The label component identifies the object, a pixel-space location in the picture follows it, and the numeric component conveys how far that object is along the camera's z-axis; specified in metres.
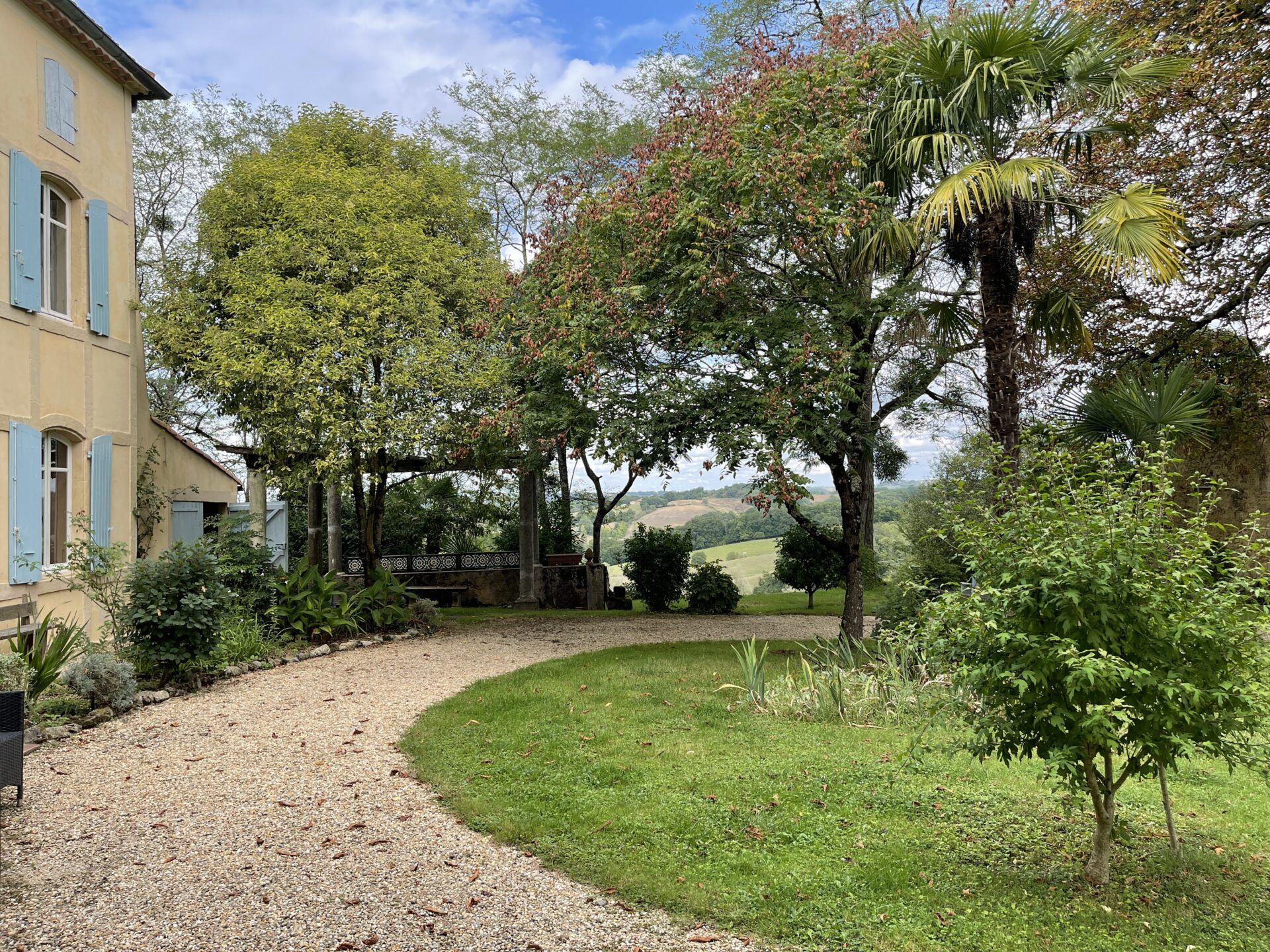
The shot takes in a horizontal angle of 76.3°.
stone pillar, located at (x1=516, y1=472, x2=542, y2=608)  16.86
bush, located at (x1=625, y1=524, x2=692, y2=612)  16.52
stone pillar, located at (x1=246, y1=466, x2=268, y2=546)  14.13
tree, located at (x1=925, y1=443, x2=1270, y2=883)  3.19
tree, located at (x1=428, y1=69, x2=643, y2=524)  20.28
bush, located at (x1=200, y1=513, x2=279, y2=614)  10.40
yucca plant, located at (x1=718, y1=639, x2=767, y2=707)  6.91
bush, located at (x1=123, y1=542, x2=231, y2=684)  7.75
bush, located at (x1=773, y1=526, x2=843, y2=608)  16.45
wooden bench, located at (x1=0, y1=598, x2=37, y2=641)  6.80
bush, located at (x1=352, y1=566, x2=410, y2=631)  11.52
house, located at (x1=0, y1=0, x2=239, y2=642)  8.14
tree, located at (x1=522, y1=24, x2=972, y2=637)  8.76
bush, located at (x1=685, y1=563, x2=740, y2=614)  15.67
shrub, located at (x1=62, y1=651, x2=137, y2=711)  6.97
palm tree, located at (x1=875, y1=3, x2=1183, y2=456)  7.58
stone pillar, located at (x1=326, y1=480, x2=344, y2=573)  16.41
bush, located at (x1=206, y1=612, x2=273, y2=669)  9.07
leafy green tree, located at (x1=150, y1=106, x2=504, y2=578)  10.87
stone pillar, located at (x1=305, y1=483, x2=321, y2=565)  16.75
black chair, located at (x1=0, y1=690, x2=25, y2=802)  4.66
